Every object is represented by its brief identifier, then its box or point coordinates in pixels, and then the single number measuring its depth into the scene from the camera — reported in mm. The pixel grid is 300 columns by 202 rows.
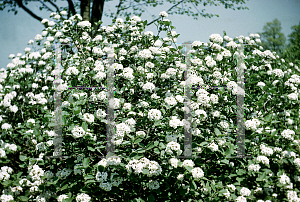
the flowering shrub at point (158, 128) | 2795
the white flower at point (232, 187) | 3051
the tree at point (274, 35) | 41562
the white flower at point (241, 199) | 2908
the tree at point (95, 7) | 7719
